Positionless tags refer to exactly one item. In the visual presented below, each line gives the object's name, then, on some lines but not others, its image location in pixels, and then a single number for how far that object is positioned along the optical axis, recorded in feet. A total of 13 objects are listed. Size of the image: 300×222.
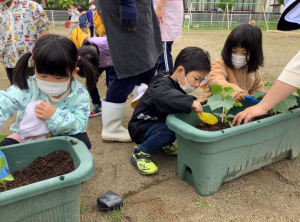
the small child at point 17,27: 8.32
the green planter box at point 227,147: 4.56
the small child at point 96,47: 8.24
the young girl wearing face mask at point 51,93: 4.53
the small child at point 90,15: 32.73
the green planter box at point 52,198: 3.06
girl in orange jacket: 6.63
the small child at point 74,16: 28.27
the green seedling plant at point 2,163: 3.63
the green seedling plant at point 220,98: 5.06
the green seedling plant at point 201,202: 4.76
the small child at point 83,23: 29.06
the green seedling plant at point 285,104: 5.14
